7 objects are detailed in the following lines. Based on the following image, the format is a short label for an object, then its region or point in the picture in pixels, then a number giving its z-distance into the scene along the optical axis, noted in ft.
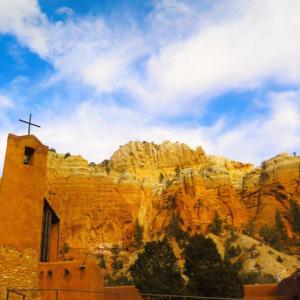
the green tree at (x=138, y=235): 223.71
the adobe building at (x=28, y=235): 65.77
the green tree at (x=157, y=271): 98.58
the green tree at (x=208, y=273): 94.73
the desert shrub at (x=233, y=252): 177.47
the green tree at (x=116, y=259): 193.31
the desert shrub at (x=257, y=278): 137.49
